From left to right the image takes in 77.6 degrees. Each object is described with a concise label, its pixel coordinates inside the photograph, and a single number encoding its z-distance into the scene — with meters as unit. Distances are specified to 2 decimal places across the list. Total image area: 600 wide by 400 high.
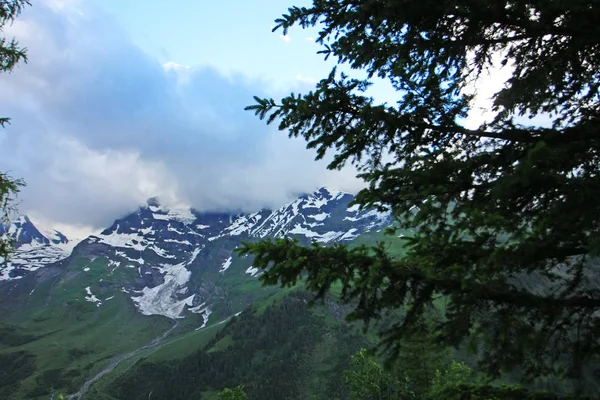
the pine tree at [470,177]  5.93
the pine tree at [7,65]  11.07
